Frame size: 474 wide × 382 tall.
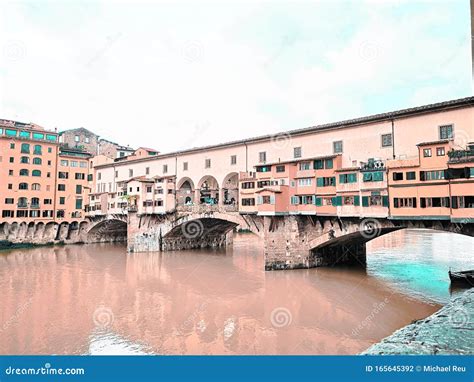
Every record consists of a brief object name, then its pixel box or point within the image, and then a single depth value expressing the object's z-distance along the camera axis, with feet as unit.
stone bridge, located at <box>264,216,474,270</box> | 81.94
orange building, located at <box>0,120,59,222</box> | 143.33
